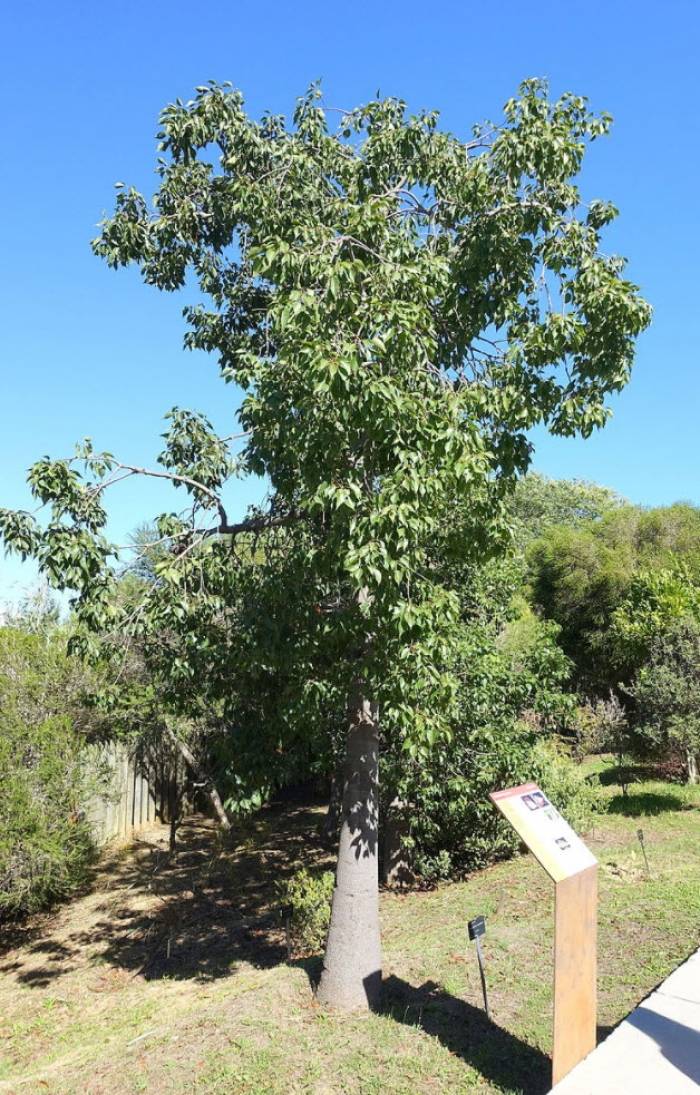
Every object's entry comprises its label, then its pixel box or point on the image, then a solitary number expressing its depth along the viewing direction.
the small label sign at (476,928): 4.57
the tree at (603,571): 19.88
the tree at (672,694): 11.46
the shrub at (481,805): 8.36
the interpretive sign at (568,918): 3.64
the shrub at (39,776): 8.13
